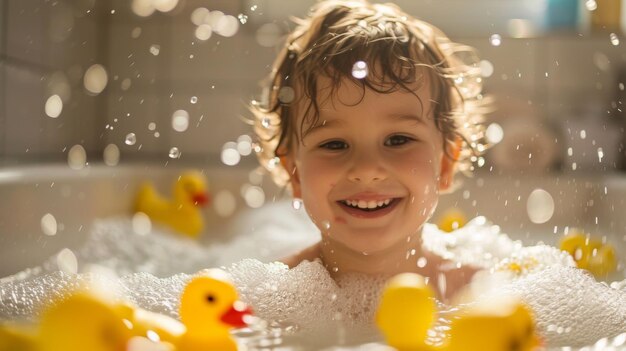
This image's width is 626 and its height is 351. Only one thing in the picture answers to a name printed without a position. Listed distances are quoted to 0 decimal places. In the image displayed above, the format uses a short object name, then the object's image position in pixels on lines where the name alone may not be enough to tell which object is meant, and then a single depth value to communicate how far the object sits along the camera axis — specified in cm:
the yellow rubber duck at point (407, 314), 77
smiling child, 119
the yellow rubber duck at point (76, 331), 71
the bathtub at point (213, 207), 146
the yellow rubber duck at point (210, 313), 78
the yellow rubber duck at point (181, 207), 198
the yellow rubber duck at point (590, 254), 143
